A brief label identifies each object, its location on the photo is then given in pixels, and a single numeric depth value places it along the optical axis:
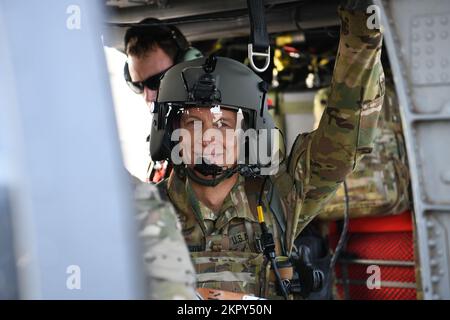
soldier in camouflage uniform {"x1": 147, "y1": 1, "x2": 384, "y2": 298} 3.91
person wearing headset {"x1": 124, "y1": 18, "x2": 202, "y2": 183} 6.13
